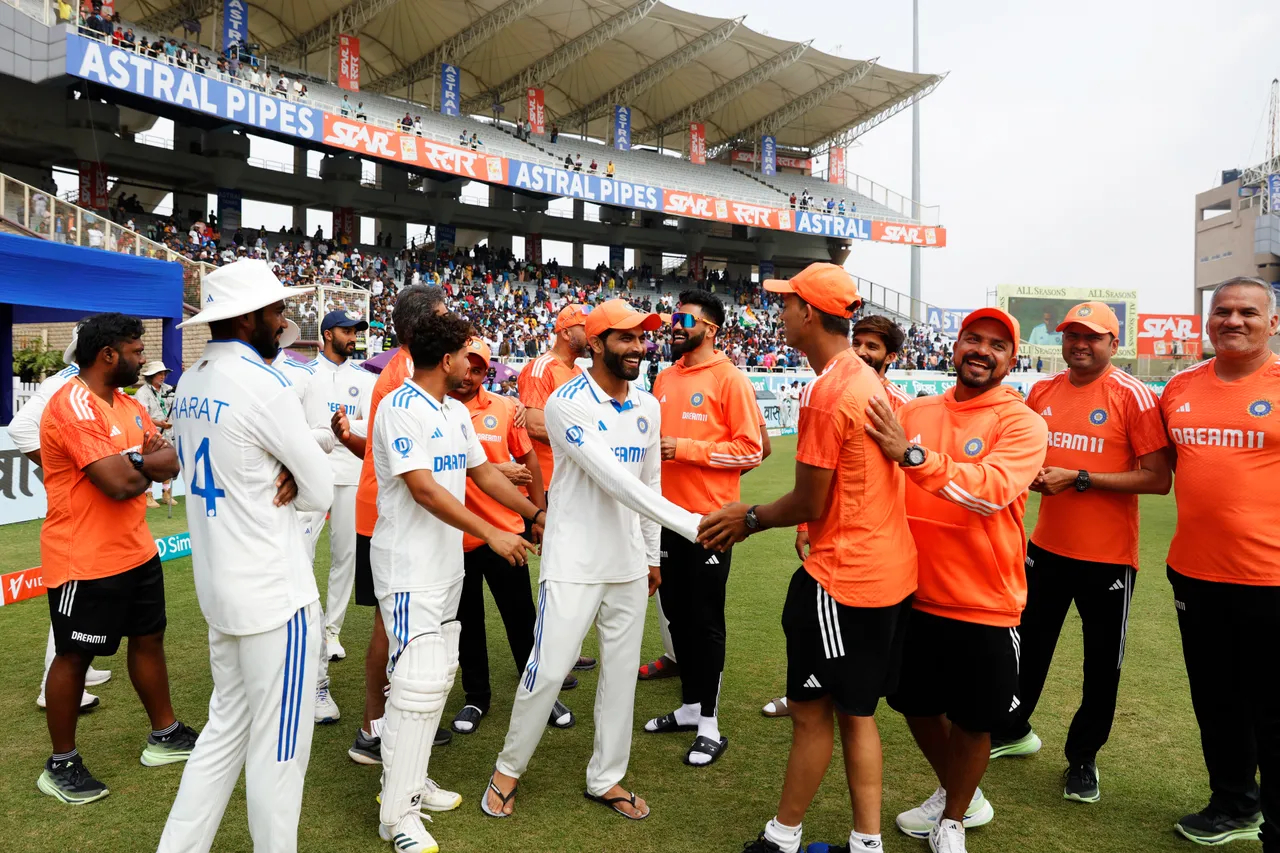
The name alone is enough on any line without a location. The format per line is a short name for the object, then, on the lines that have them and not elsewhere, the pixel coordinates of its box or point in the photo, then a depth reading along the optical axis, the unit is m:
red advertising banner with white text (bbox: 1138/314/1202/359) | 49.34
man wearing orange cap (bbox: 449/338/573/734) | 4.65
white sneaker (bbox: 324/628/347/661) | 5.31
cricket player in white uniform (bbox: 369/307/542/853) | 3.29
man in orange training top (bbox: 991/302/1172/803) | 3.79
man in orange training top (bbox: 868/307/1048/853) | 3.11
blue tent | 10.05
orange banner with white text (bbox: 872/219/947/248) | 43.53
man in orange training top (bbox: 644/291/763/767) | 4.53
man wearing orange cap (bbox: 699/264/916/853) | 2.98
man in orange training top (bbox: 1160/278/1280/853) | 3.32
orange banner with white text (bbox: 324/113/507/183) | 26.53
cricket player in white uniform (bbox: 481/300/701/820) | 3.56
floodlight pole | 42.31
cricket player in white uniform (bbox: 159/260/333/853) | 2.76
